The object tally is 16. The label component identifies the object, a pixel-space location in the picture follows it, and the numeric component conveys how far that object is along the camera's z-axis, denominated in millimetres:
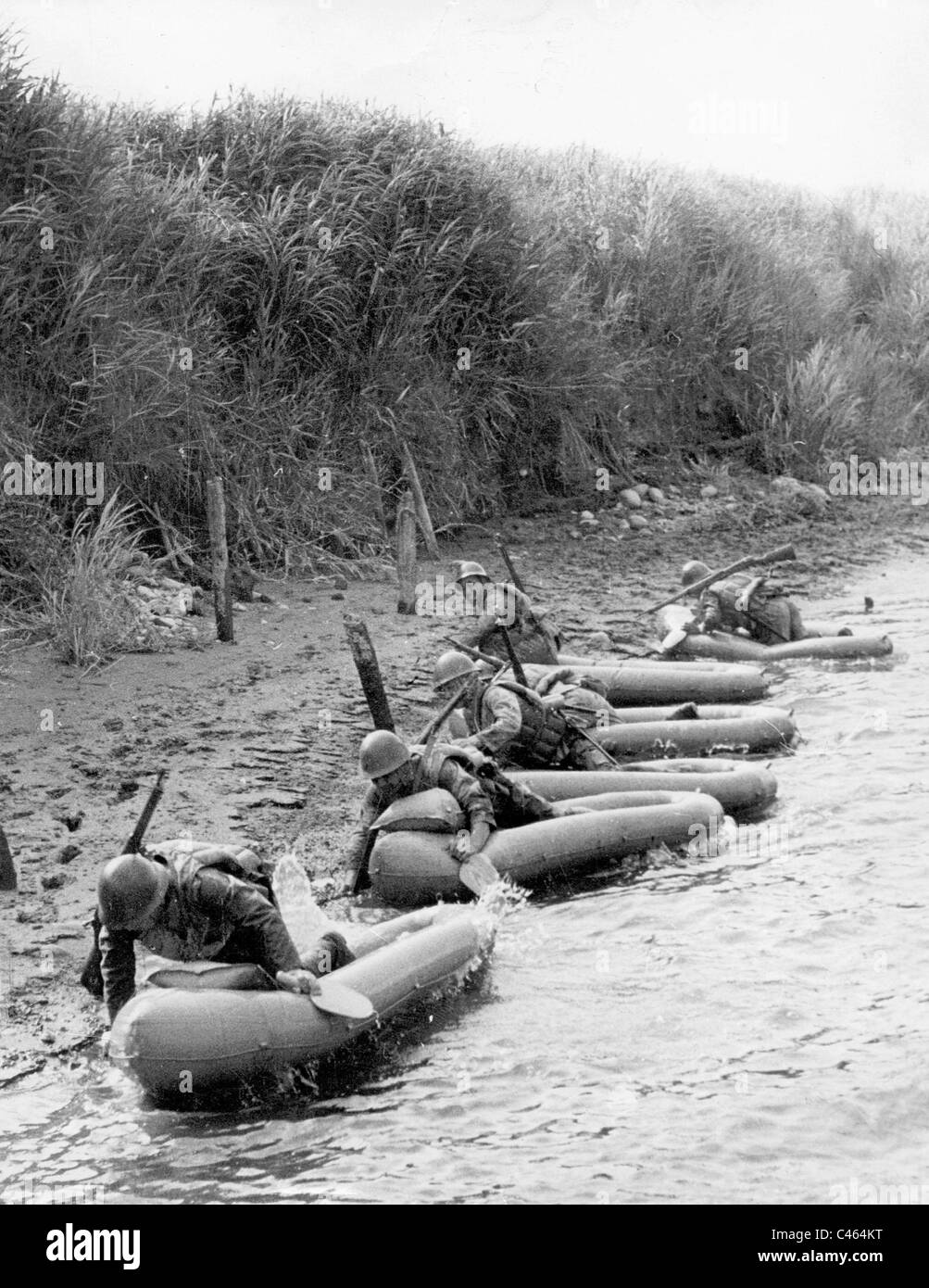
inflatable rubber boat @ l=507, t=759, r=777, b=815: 9938
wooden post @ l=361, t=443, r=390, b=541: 15967
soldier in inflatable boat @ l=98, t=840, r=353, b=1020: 6442
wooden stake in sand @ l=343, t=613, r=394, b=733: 10016
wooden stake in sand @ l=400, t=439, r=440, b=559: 15867
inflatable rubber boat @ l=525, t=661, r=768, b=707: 12586
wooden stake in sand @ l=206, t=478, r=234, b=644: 12242
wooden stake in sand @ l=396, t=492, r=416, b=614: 13477
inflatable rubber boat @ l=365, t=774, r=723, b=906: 8586
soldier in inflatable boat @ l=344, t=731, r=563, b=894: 8602
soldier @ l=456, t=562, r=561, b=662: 11805
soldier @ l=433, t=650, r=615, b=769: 10203
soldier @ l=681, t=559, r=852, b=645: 14180
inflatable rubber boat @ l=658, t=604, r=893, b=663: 13852
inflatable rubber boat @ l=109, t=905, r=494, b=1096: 6246
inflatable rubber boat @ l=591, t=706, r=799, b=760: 11312
